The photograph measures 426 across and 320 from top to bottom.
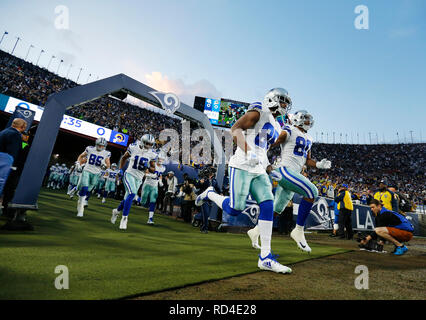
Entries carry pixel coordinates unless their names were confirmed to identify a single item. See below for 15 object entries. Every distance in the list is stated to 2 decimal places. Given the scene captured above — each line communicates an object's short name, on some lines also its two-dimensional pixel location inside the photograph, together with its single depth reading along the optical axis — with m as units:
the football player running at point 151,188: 7.72
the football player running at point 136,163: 6.11
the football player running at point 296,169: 4.18
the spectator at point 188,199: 10.07
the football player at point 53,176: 19.48
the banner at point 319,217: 9.64
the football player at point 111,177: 16.16
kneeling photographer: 5.50
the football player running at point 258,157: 2.96
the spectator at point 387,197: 7.26
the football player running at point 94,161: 7.86
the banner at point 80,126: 18.39
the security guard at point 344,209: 8.73
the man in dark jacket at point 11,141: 3.88
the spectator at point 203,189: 7.79
